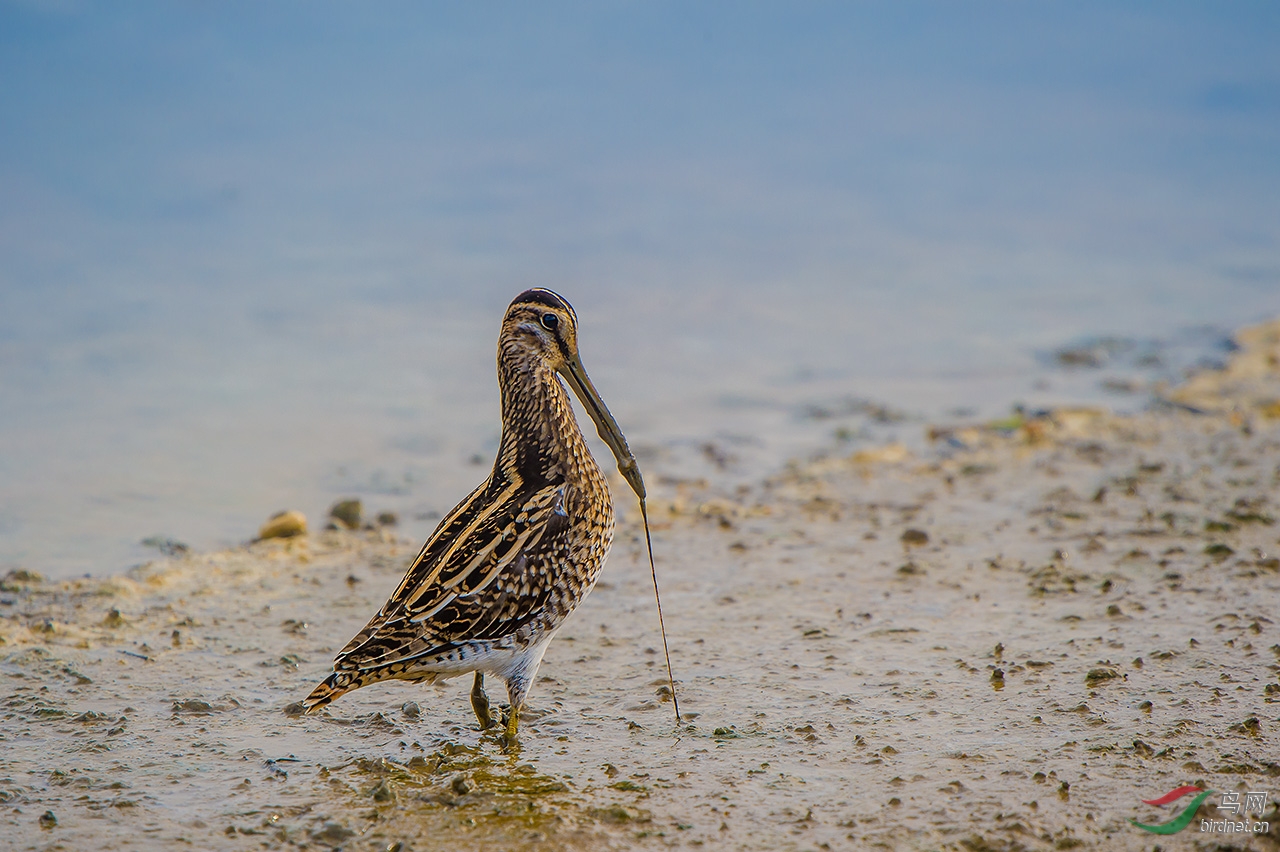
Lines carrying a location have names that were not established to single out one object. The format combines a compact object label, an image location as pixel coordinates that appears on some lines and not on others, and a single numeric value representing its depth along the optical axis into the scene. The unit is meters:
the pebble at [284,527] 16.41
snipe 10.28
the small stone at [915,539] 15.95
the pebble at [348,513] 17.14
